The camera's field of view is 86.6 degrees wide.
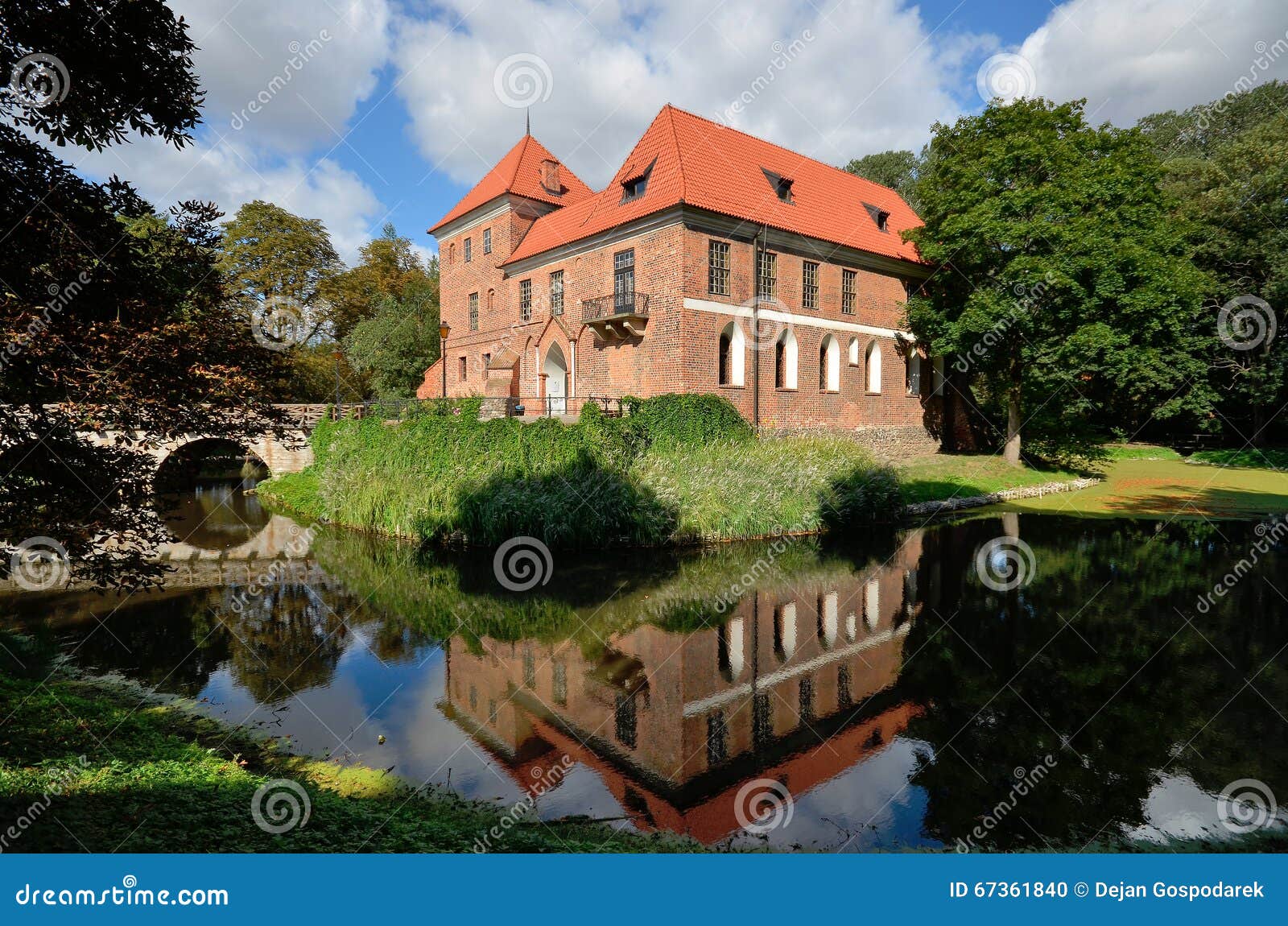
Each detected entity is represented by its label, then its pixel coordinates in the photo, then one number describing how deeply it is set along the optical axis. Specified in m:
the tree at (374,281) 43.50
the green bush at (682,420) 20.00
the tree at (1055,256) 23.28
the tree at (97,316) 4.10
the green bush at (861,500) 17.97
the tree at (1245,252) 28.62
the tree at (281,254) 38.97
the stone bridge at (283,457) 28.31
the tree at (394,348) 37.00
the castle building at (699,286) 22.84
